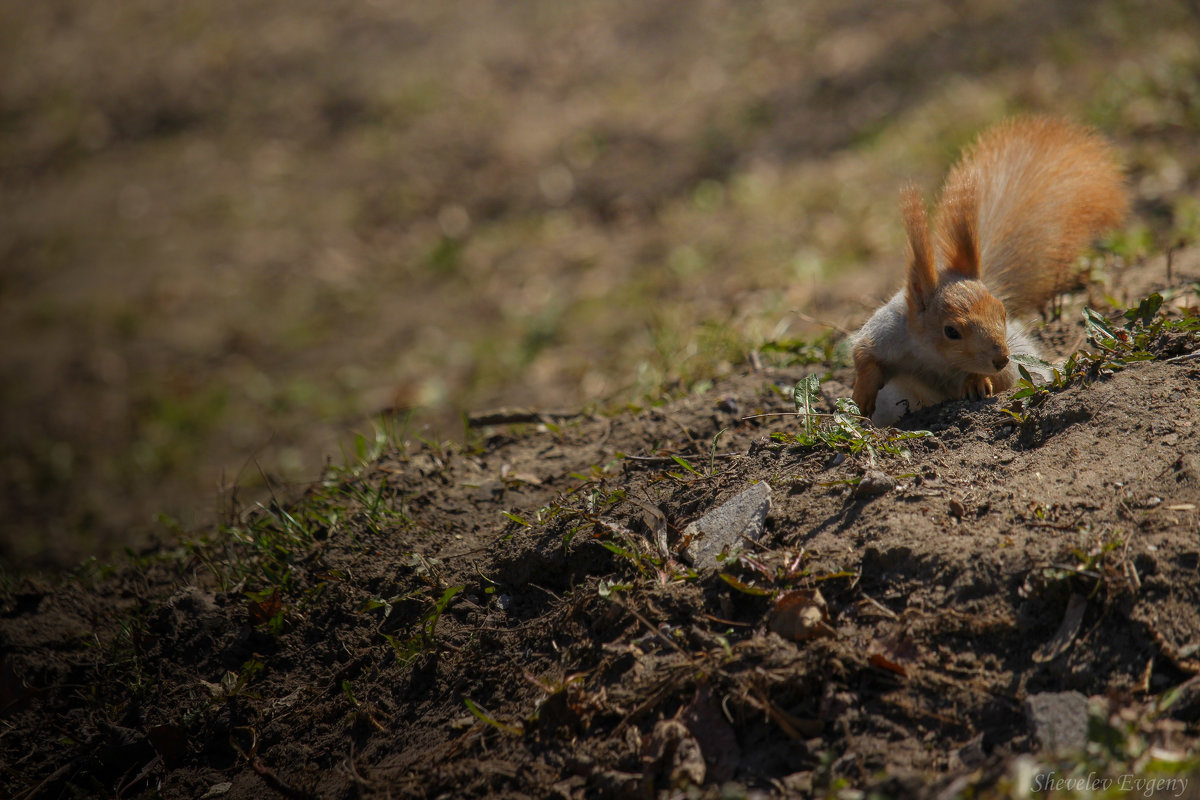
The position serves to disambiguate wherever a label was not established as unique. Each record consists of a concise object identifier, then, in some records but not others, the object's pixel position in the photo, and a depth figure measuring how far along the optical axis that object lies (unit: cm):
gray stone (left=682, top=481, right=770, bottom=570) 441
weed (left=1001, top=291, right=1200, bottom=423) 489
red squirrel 534
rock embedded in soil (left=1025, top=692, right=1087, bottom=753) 321
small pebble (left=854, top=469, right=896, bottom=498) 441
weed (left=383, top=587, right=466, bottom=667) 471
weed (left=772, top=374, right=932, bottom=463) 474
